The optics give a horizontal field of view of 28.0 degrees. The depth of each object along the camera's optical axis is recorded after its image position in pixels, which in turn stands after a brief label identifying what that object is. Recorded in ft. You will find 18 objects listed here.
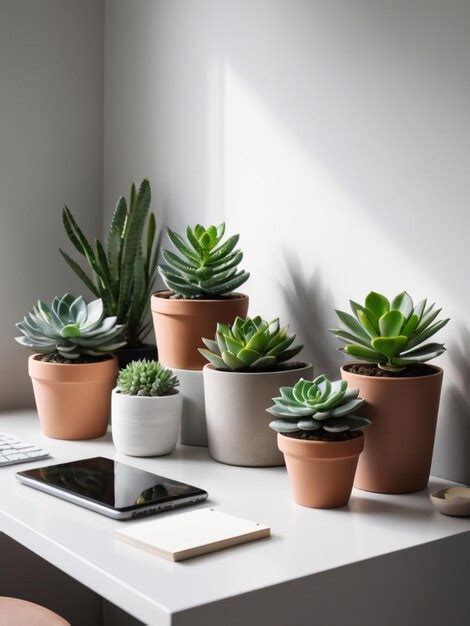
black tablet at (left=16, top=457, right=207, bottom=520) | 3.88
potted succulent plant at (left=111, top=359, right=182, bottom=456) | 4.75
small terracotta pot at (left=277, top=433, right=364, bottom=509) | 3.89
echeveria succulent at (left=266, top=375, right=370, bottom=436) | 3.89
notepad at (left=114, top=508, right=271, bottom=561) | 3.40
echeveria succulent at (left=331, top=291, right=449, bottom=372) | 4.04
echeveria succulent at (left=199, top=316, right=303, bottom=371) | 4.50
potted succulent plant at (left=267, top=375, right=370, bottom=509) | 3.89
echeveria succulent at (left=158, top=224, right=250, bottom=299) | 4.97
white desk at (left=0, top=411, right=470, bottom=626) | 3.08
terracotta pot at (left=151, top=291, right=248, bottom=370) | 4.97
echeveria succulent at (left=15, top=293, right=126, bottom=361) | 5.15
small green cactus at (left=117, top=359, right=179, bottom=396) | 4.78
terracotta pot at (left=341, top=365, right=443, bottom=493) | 4.06
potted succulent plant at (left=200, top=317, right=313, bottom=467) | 4.50
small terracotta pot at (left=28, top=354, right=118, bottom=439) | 5.14
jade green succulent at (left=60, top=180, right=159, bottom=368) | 5.79
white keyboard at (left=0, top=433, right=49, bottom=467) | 4.65
